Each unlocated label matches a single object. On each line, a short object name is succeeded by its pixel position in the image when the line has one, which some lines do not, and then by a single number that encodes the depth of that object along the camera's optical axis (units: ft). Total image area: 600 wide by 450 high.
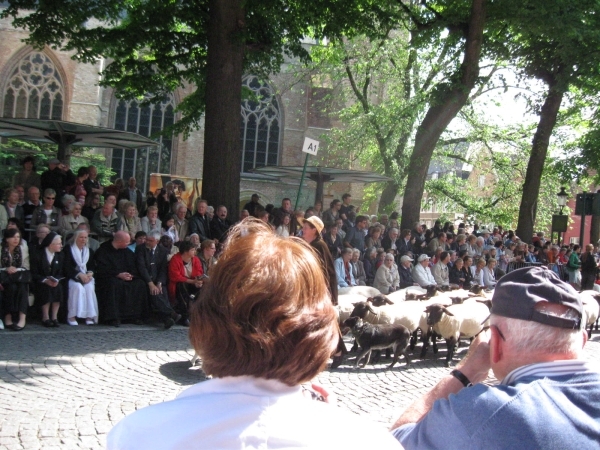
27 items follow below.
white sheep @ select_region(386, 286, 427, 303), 39.10
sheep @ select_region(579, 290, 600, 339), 39.47
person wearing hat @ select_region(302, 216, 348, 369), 26.30
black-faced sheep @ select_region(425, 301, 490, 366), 33.37
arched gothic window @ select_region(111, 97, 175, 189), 123.54
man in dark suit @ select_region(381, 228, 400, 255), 62.03
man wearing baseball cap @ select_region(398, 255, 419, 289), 56.85
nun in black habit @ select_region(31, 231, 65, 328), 37.24
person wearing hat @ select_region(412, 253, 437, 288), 57.11
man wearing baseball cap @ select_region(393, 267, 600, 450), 6.52
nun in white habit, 38.50
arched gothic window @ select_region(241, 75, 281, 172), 129.59
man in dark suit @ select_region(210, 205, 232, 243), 48.39
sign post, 44.32
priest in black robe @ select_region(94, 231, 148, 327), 39.52
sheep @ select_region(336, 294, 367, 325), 34.53
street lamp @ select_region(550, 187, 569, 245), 92.38
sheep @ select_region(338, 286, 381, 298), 41.04
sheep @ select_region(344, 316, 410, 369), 30.68
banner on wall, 79.84
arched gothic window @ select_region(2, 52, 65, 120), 117.39
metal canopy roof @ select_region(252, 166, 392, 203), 67.56
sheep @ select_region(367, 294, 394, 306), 34.76
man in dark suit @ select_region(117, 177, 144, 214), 54.60
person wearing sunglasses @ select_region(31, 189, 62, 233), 42.16
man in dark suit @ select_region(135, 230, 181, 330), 40.16
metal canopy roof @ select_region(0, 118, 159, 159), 54.29
